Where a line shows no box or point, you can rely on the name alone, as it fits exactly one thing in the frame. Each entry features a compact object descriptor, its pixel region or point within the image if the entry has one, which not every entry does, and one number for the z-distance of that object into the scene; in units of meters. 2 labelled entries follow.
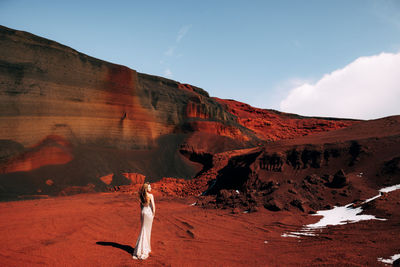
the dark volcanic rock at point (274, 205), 9.09
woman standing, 5.09
